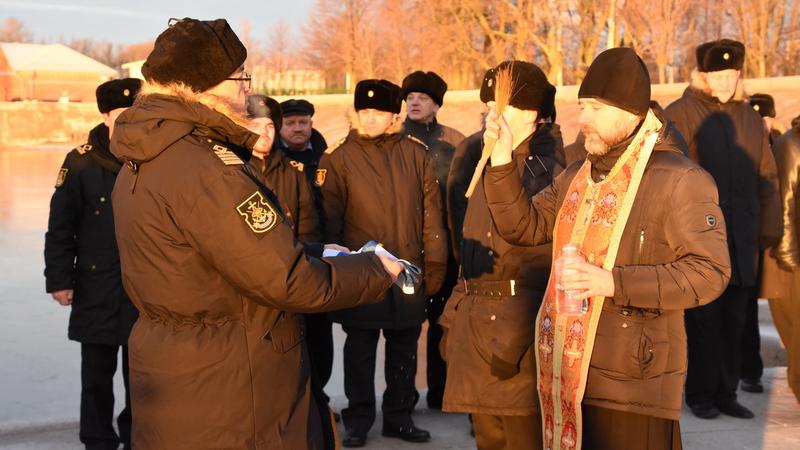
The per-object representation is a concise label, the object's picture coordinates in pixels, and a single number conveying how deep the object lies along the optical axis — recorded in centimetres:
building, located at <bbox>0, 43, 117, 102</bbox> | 8975
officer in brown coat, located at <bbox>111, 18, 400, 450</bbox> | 300
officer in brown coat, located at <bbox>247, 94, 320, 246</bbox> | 579
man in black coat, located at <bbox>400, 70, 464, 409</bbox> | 753
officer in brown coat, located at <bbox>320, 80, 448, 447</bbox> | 612
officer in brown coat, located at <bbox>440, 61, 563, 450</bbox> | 437
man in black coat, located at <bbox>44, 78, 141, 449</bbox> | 564
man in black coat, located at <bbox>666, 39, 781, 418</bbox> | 647
